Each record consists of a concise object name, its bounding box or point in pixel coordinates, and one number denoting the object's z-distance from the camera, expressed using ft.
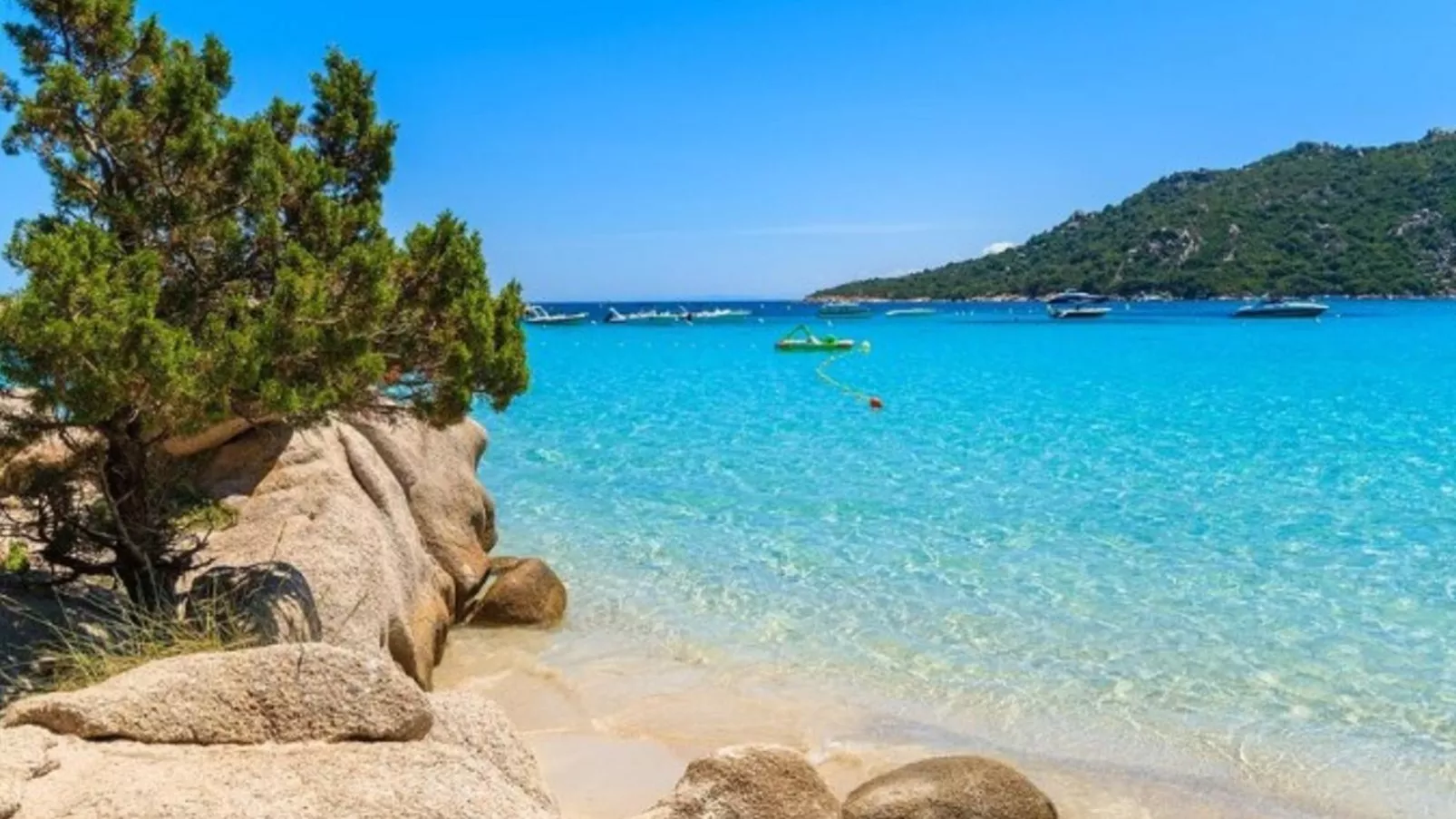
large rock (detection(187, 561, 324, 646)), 23.76
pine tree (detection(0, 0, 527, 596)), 19.07
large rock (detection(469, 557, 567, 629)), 37.50
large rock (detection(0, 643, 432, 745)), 14.69
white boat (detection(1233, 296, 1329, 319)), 313.94
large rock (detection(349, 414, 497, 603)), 37.83
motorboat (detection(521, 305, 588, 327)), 374.43
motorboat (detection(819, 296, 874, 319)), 417.71
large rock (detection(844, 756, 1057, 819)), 21.77
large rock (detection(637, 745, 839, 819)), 20.08
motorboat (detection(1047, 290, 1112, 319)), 442.91
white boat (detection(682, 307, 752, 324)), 401.90
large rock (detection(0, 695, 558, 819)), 12.26
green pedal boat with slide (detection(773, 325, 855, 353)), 196.85
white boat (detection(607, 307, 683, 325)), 386.52
